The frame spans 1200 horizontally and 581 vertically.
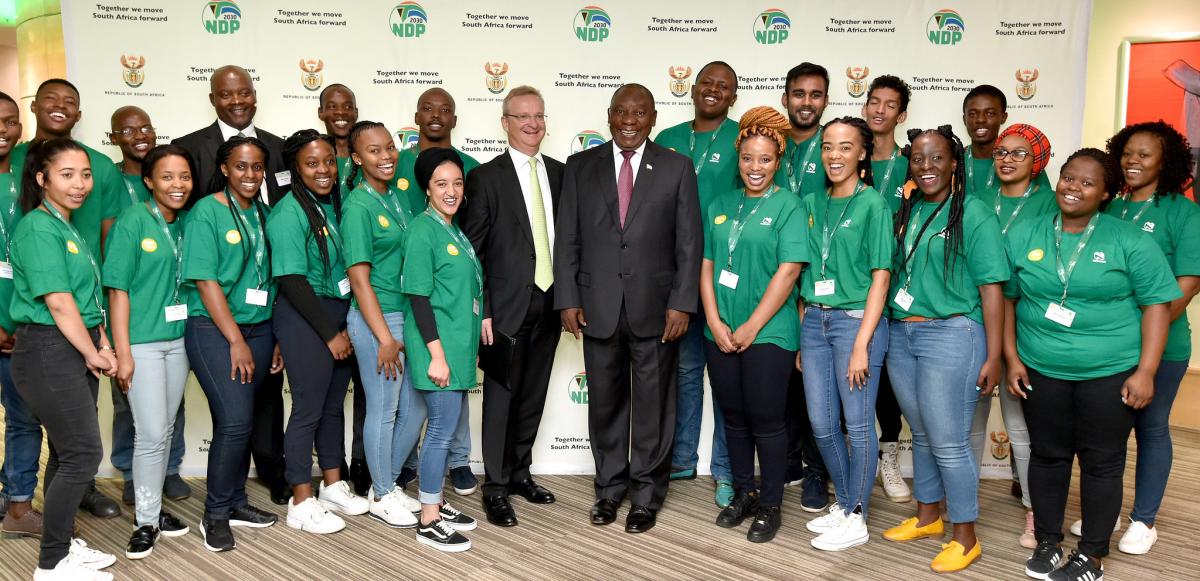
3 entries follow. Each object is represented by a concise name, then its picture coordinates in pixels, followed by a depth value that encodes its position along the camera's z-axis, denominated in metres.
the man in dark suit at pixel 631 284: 3.35
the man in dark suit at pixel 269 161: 3.59
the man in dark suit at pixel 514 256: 3.53
